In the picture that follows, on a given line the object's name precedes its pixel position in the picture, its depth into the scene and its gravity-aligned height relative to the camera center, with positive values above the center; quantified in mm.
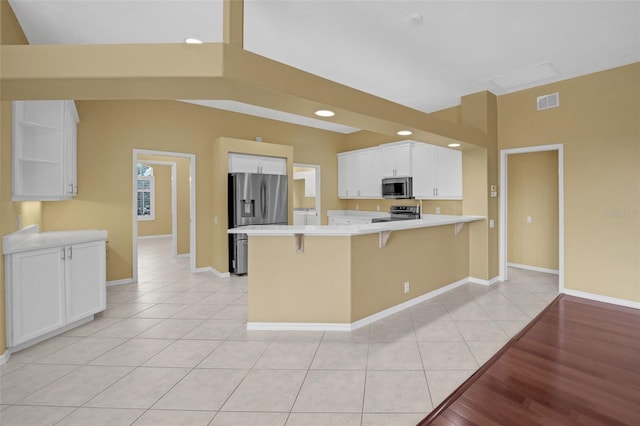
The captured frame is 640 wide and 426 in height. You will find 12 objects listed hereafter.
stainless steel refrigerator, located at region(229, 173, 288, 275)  5137 +76
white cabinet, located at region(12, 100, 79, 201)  2746 +614
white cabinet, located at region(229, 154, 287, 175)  5328 +838
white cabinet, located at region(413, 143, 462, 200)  5035 +637
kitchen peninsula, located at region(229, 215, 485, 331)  3080 -683
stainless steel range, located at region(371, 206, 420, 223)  5749 -64
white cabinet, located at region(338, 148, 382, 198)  6402 +806
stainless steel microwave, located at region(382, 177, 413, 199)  5625 +424
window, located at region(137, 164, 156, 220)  9977 +518
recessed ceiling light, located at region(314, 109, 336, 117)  2697 +877
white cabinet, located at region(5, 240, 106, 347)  2557 -720
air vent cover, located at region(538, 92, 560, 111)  4202 +1510
